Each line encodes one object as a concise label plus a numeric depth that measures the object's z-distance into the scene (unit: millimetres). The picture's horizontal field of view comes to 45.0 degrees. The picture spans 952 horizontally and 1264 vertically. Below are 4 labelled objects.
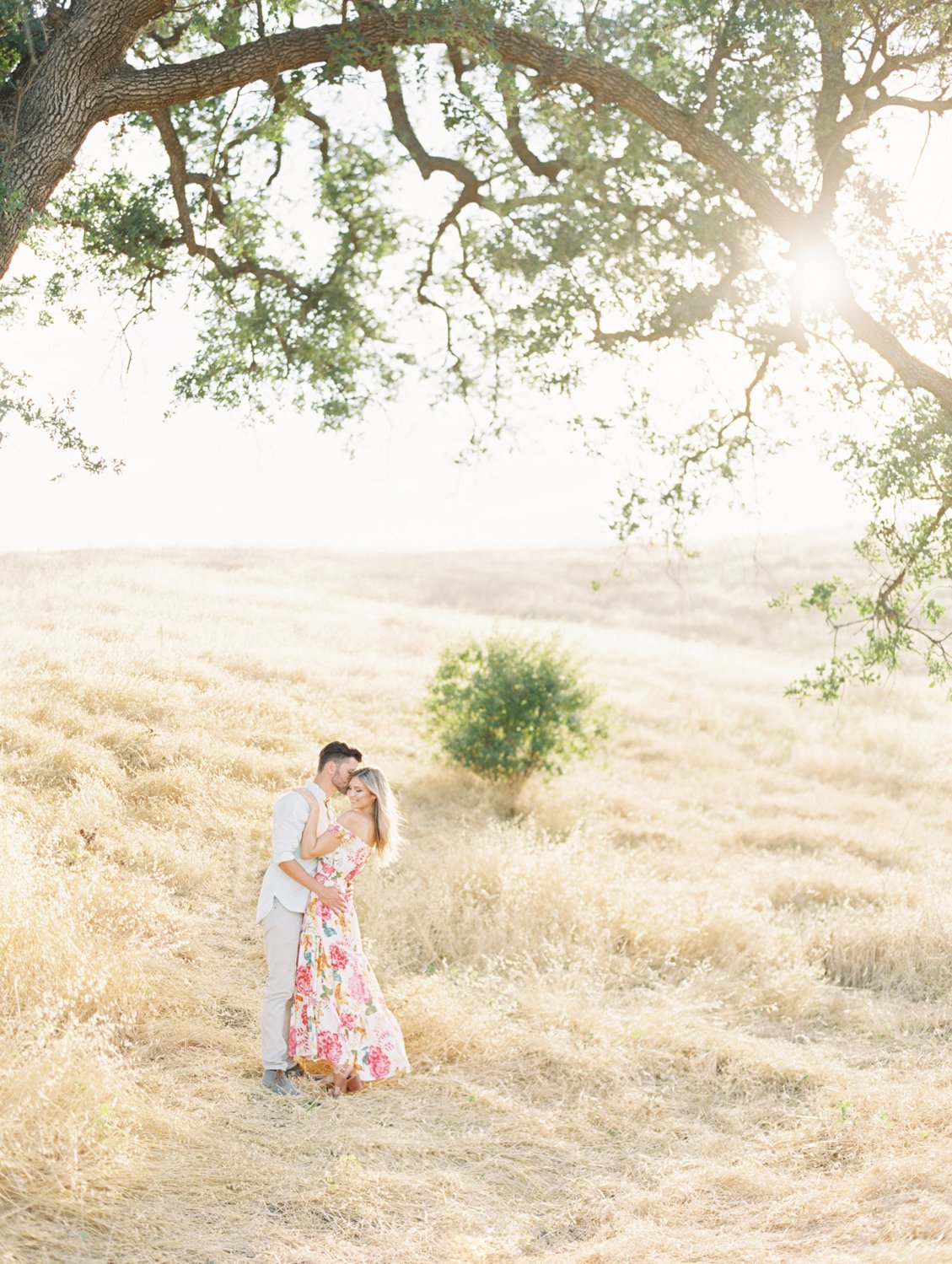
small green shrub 15930
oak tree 9492
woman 7434
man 7340
